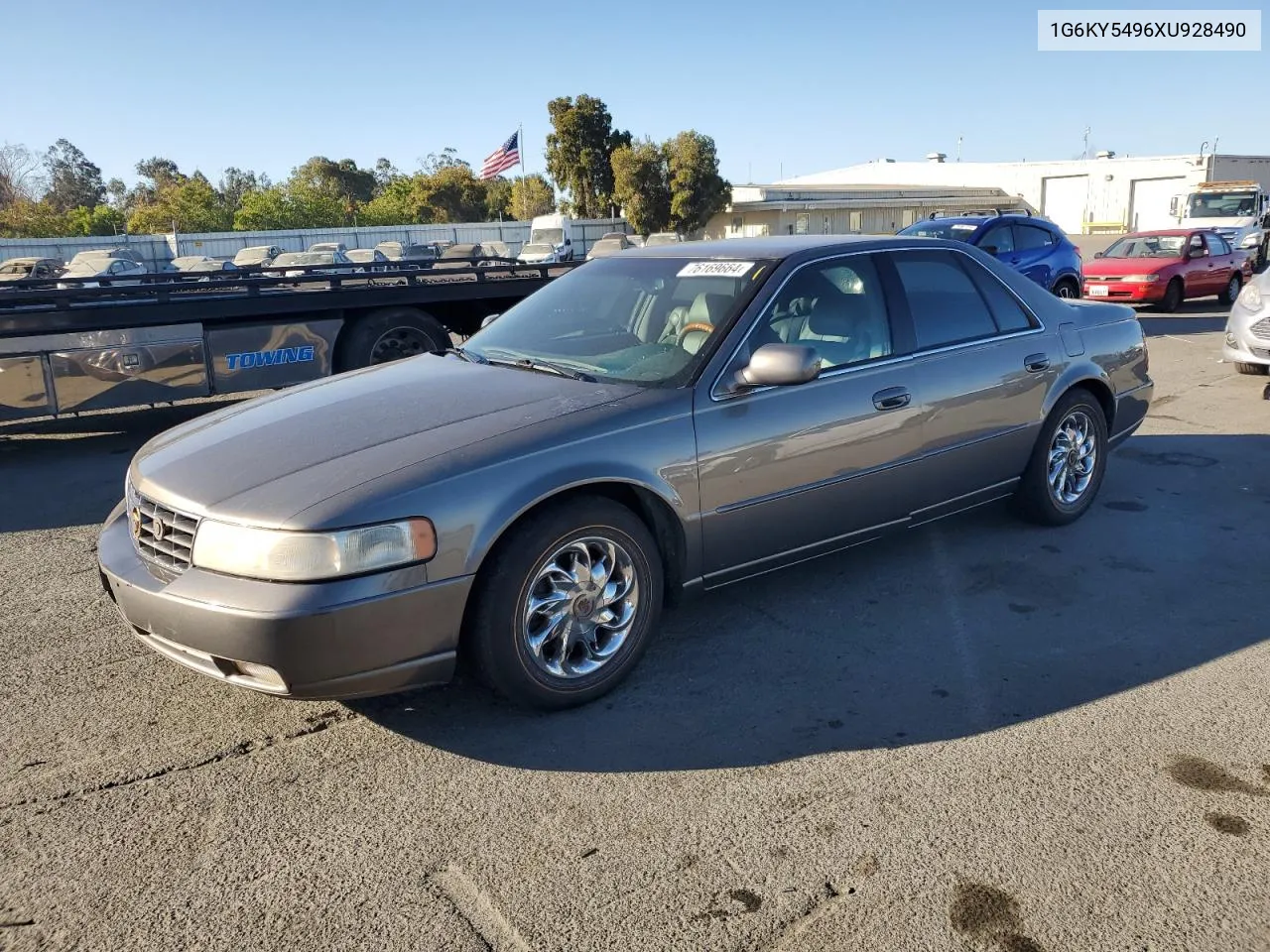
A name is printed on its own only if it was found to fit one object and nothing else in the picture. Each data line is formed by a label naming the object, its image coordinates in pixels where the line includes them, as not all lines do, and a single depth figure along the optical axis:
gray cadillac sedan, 3.03
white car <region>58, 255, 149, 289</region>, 28.64
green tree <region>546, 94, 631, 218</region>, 55.66
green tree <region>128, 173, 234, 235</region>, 57.72
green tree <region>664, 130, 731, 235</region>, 52.06
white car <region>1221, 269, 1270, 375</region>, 9.22
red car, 16.58
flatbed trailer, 7.63
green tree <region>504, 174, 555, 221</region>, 77.38
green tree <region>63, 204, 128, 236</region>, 57.83
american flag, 38.28
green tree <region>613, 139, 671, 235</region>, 53.22
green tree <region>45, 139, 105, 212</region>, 95.75
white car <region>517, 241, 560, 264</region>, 32.62
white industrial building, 54.44
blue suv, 14.18
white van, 36.81
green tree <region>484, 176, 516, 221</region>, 76.69
